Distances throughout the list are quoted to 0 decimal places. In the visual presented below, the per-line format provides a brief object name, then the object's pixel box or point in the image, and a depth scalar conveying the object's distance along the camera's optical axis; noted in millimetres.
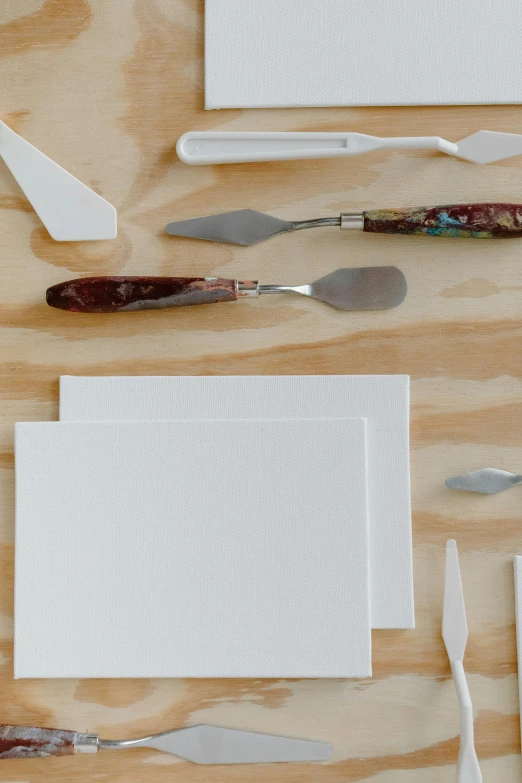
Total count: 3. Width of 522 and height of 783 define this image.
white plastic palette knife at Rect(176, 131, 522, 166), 1051
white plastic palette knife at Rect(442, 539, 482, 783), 1029
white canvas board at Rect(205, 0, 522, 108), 1059
